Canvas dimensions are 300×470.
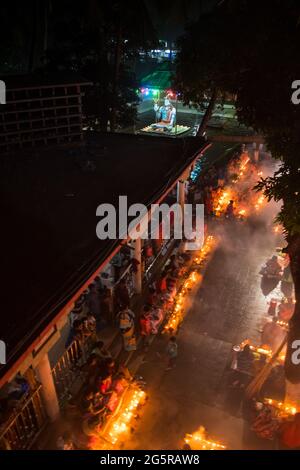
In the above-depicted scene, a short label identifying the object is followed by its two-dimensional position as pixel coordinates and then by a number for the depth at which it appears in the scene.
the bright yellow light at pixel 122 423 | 8.22
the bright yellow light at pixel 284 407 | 8.83
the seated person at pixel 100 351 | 8.98
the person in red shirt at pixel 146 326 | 10.60
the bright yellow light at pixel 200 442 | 8.34
